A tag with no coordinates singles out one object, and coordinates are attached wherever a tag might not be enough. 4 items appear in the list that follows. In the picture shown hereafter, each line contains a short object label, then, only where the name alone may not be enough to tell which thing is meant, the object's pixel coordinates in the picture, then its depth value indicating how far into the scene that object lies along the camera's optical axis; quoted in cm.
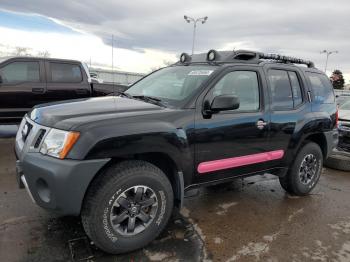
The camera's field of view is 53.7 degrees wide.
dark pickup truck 698
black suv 278
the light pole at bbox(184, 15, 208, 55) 3085
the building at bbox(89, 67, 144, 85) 2631
